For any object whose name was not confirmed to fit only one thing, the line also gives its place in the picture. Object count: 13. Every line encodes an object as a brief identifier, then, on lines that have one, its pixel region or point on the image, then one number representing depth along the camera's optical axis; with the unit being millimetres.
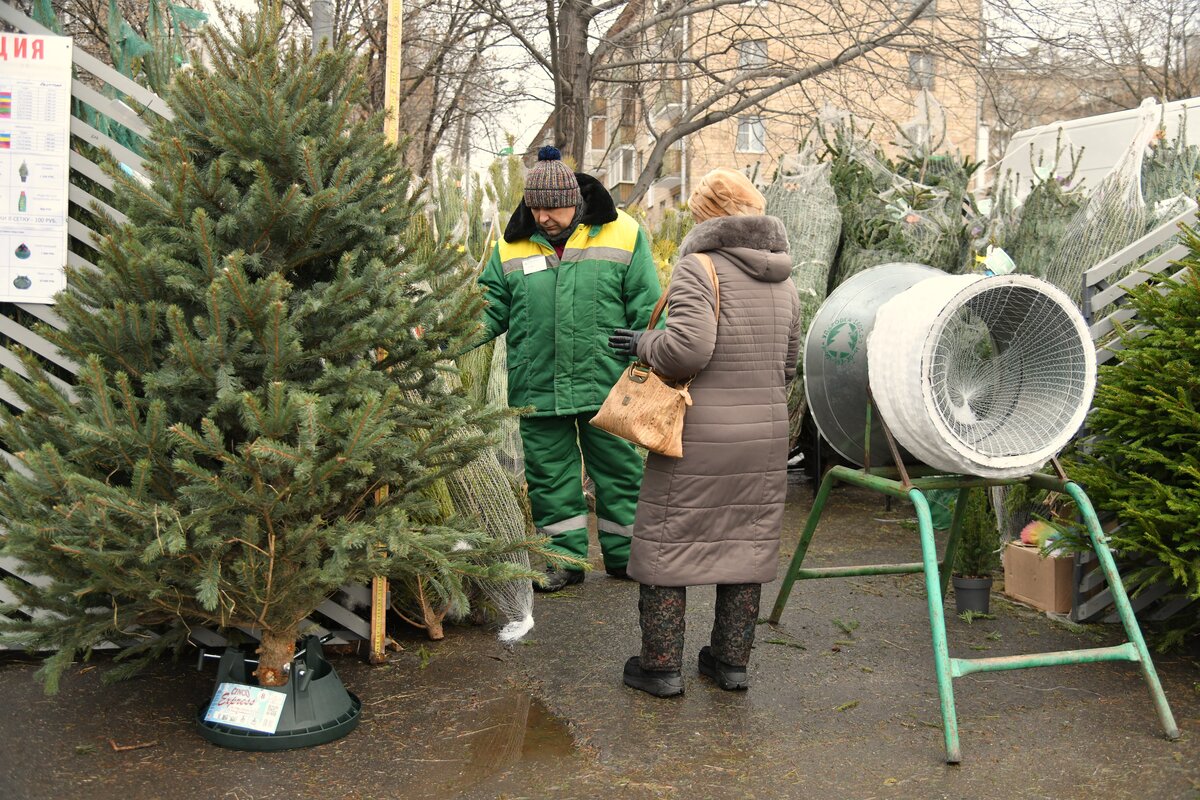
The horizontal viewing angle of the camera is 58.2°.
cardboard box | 4465
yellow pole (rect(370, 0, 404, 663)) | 3629
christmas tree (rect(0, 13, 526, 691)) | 2805
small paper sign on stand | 3162
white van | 9362
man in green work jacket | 4641
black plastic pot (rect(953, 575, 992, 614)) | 4516
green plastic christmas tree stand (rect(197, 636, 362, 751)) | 3156
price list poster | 3615
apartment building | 11797
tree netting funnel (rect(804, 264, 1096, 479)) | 3188
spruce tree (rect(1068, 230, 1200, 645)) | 3625
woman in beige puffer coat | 3463
